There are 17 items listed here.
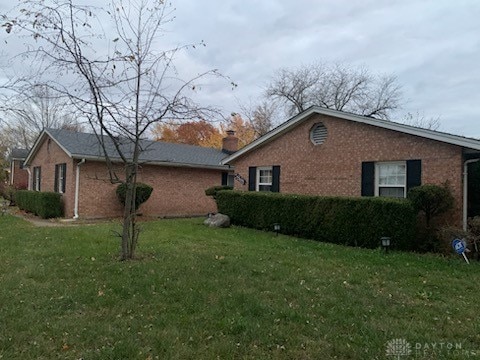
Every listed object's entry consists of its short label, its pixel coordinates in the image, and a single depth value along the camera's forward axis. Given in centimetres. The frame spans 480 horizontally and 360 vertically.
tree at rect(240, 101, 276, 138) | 3553
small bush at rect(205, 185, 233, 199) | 1591
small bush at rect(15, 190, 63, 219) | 1602
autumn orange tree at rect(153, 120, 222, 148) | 3534
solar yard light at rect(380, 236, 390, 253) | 860
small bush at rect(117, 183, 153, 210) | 1609
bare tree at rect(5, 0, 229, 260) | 677
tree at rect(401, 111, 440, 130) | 3294
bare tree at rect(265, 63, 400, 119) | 3353
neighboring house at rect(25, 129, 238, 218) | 1593
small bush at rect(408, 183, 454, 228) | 909
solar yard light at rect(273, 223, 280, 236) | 1177
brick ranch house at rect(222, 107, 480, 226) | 966
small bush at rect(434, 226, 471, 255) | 854
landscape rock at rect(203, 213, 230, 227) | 1340
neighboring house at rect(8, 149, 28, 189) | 2959
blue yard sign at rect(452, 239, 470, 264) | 763
